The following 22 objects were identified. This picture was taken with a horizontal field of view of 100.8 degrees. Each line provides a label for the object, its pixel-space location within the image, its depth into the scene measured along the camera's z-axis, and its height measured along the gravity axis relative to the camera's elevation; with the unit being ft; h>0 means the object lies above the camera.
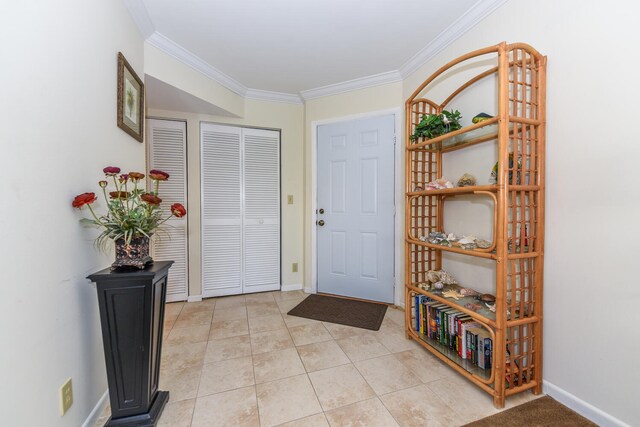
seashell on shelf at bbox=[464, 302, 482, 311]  5.19 -1.94
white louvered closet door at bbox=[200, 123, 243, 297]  9.98 -0.07
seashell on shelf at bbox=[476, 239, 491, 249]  5.11 -0.68
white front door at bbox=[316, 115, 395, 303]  9.18 +0.02
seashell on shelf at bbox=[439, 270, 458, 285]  6.51 -1.73
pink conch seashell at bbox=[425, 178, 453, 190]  6.00 +0.56
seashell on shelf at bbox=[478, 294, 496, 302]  5.49 -1.87
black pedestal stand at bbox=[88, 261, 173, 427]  3.84 -1.94
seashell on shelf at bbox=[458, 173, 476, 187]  5.69 +0.61
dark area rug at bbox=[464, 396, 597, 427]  4.19 -3.39
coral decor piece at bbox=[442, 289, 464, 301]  5.74 -1.89
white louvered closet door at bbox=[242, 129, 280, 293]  10.53 -0.07
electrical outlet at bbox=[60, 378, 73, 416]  3.56 -2.62
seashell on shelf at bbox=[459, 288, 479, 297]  5.89 -1.88
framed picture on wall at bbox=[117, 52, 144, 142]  5.28 +2.34
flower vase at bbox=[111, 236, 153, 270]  3.97 -0.69
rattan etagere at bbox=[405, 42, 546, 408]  4.48 -0.44
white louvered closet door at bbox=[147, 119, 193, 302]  9.37 +0.61
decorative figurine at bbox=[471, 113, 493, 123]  5.18 +1.82
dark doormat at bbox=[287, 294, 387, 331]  8.02 -3.41
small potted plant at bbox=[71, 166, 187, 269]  3.92 -0.23
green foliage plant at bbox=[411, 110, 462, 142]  5.99 +1.96
